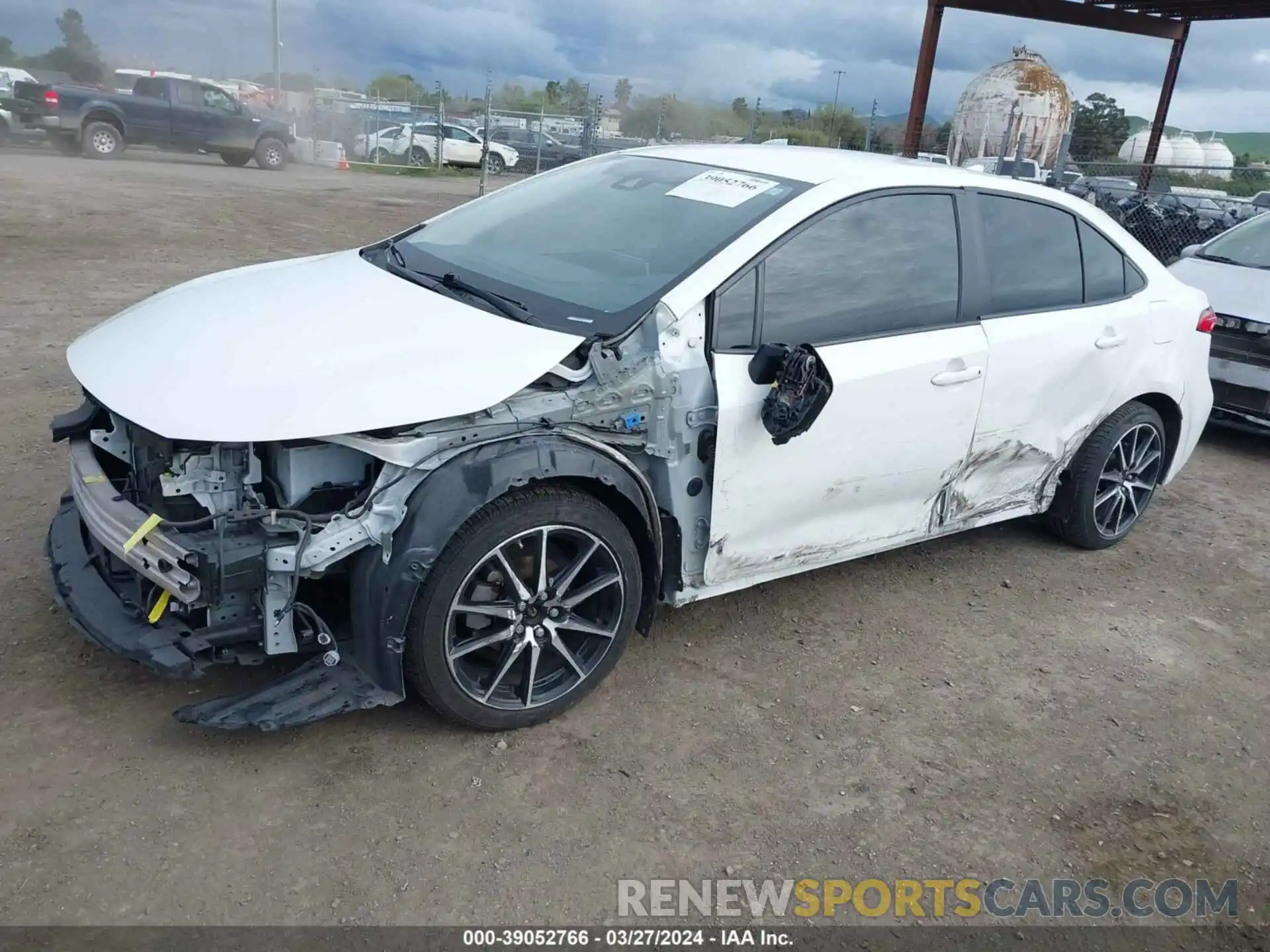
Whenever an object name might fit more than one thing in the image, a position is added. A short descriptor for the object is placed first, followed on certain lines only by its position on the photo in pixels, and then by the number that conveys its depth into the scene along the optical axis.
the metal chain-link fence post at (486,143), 15.15
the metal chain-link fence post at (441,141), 25.89
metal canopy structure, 16.19
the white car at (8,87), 19.03
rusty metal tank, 35.84
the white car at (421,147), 26.78
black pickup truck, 18.61
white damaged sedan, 2.86
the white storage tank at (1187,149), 40.28
